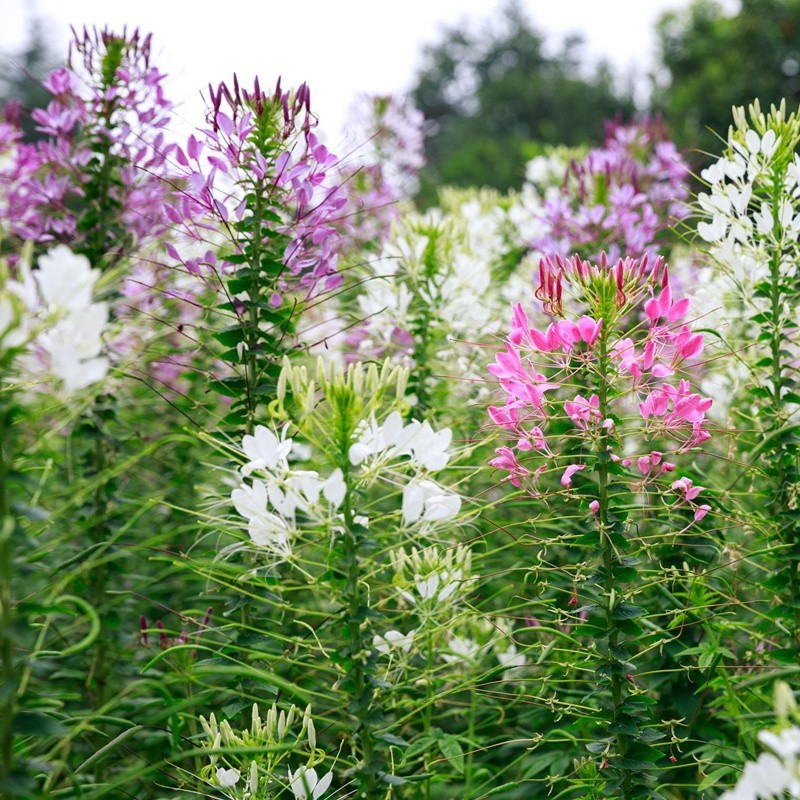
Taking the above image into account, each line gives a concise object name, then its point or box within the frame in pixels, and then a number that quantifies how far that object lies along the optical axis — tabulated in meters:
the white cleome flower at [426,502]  1.38
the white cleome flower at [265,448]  1.37
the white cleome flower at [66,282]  1.10
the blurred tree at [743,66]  14.70
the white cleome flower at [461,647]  2.06
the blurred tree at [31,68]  24.67
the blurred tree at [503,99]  17.12
